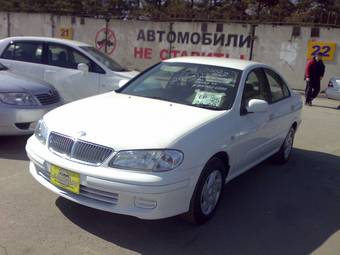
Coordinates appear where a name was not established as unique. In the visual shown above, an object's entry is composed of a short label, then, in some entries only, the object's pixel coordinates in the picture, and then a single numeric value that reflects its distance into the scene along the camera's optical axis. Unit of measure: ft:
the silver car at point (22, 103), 17.54
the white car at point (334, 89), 42.73
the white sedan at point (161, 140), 10.62
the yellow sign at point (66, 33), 73.10
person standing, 41.73
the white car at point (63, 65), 26.61
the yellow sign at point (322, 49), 53.57
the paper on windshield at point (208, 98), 13.86
